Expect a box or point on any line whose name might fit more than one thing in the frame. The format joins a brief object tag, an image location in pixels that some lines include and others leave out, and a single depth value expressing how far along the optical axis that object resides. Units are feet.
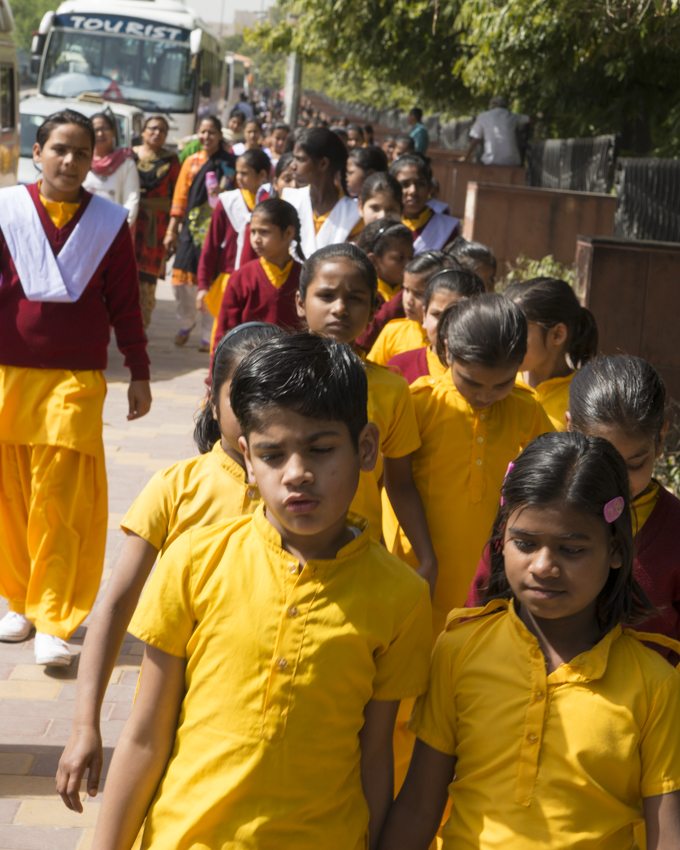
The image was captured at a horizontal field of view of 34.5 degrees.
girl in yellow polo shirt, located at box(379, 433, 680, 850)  6.05
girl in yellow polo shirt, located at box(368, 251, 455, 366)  14.21
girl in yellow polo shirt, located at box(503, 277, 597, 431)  12.13
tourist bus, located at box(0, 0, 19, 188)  38.45
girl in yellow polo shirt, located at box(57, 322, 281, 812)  7.61
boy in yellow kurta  6.03
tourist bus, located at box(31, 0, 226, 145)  57.11
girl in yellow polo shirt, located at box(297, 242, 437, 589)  9.82
